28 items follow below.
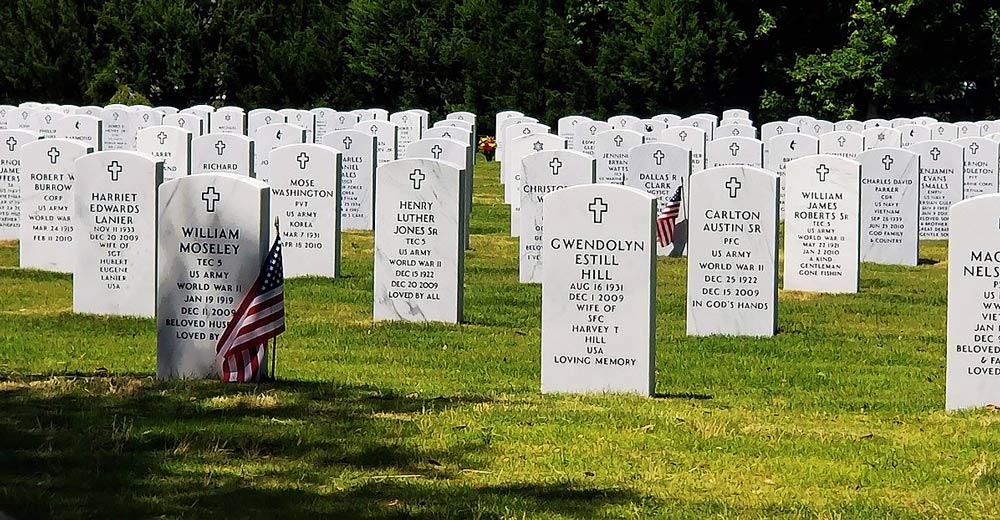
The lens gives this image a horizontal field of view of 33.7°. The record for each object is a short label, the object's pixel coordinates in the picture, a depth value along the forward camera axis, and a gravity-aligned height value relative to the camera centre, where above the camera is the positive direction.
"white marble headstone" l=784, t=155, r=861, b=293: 15.12 +0.32
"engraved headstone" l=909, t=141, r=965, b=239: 20.06 +1.02
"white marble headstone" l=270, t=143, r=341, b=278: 15.91 +0.45
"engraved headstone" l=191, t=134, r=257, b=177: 17.66 +1.06
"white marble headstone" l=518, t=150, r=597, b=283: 16.08 +0.70
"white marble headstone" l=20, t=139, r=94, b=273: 15.42 +0.45
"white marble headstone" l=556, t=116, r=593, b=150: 27.46 +2.20
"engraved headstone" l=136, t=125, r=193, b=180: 19.64 +1.27
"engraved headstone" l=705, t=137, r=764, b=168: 20.80 +1.33
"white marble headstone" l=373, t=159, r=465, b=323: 13.16 +0.14
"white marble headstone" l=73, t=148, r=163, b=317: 12.77 +0.16
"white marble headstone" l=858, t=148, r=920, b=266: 17.95 +0.59
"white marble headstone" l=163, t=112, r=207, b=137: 25.81 +2.05
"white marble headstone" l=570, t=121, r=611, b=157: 25.34 +1.91
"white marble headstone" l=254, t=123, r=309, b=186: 21.78 +1.52
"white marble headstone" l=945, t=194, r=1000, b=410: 9.60 -0.25
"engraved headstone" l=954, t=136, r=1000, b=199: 21.20 +1.21
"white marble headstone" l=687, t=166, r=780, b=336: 12.84 +0.04
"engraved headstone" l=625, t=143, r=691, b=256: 18.55 +0.98
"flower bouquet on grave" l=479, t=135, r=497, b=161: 33.00 +2.15
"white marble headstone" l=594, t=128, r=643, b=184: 21.56 +1.46
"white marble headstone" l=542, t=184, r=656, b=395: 9.85 -0.21
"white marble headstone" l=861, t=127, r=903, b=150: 24.09 +1.79
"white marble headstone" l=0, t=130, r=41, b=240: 17.12 +0.75
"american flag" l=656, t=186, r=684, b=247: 18.34 +0.43
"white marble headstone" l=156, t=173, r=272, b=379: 9.80 -0.05
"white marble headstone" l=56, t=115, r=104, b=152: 23.75 +1.78
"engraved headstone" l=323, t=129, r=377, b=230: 19.98 +1.01
